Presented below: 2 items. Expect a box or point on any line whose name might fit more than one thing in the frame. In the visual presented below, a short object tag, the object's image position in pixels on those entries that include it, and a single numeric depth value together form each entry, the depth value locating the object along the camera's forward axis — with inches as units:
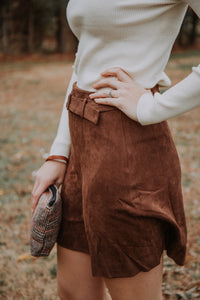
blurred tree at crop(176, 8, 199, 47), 967.4
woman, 43.6
